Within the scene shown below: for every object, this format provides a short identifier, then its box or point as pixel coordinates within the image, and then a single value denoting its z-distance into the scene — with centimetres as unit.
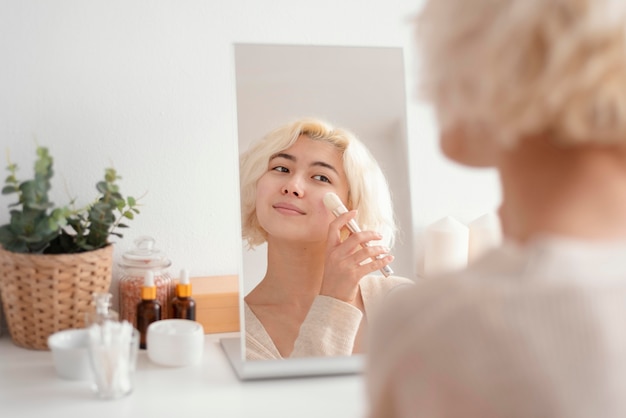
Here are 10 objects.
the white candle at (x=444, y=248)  146
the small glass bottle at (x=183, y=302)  129
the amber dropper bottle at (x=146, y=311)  126
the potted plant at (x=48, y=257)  118
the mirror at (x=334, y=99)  129
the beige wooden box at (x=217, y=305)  135
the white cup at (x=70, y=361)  112
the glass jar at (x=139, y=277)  129
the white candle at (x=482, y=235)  149
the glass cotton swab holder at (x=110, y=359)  104
